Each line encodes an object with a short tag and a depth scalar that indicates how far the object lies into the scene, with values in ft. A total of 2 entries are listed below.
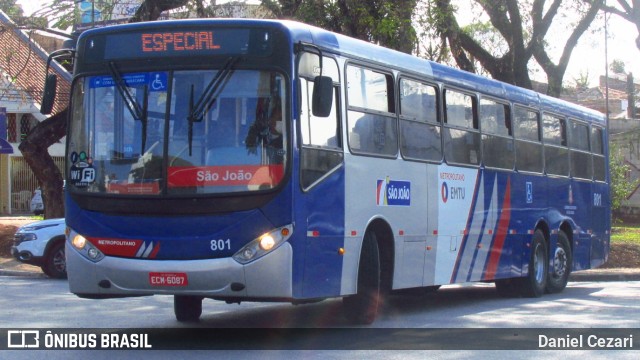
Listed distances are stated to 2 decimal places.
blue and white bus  31.50
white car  64.49
